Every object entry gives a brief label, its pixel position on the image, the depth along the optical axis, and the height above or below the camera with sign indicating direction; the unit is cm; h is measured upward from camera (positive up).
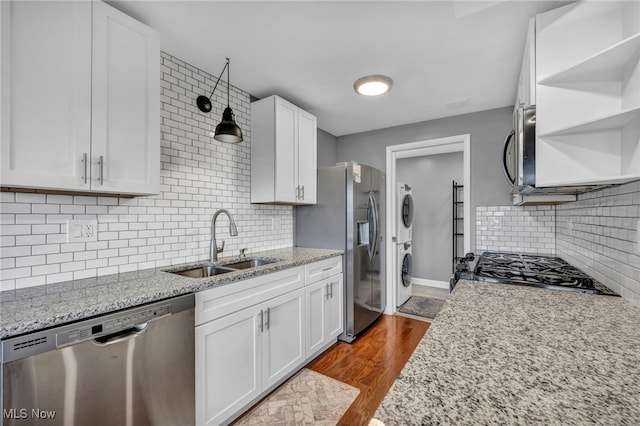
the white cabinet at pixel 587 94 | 104 +51
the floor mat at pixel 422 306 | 351 -126
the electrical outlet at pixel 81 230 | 152 -10
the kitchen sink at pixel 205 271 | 200 -43
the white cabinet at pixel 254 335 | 152 -82
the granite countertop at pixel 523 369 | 52 -38
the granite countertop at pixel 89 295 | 99 -38
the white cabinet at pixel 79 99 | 116 +55
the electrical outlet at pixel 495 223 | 283 -10
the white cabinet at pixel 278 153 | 248 +56
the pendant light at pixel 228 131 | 191 +57
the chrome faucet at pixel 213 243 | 212 -24
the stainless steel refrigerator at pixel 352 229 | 277 -17
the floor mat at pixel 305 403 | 174 -130
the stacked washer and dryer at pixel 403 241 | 361 -38
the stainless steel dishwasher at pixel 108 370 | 95 -64
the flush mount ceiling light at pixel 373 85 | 226 +108
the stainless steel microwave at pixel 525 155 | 133 +29
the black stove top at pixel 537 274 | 140 -37
